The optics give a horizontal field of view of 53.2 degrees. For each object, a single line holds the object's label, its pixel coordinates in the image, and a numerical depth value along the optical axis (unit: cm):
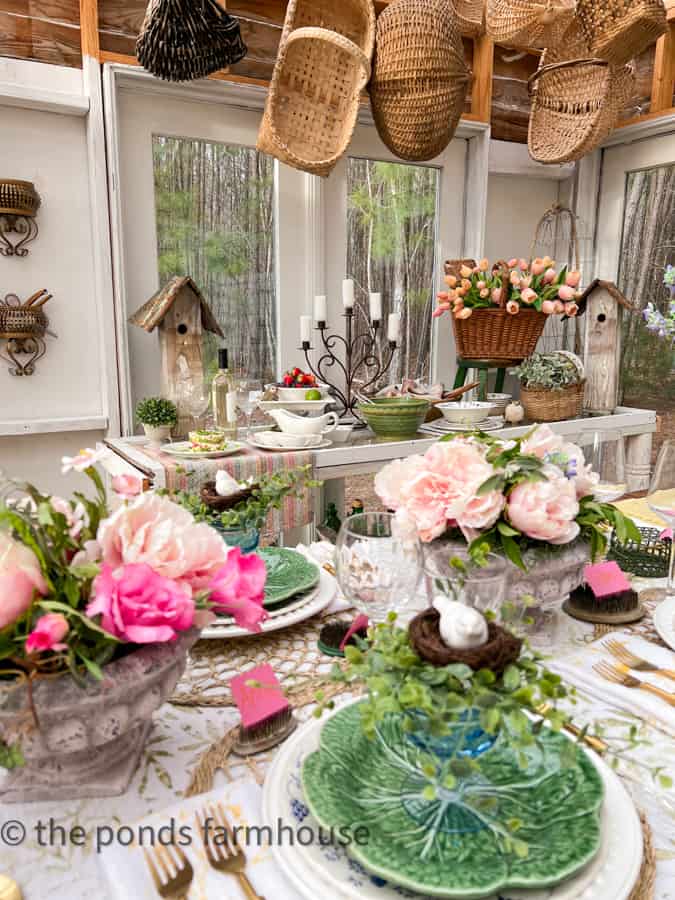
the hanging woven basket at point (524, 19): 191
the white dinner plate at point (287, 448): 181
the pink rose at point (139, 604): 49
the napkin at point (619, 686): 66
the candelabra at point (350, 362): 224
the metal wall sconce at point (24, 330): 182
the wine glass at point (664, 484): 90
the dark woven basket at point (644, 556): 104
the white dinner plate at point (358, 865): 43
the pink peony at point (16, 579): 49
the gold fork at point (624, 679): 69
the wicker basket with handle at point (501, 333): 221
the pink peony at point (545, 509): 74
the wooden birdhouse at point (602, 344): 242
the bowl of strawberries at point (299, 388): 198
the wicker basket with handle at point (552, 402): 228
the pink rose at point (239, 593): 55
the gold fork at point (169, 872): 45
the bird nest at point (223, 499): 85
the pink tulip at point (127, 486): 61
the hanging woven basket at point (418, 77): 181
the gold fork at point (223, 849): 46
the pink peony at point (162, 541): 52
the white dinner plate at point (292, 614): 80
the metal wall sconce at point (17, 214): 176
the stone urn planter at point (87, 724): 49
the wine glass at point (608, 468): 99
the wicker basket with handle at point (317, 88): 189
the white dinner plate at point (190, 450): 168
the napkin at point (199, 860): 45
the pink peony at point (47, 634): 46
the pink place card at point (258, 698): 62
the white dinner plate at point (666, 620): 80
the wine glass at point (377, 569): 73
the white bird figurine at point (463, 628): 47
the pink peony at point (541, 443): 83
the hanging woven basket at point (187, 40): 152
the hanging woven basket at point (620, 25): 194
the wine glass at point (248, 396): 205
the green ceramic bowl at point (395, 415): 192
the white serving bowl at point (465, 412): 210
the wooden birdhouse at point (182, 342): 193
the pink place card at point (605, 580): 88
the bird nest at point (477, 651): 47
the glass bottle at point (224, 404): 190
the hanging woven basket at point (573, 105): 203
